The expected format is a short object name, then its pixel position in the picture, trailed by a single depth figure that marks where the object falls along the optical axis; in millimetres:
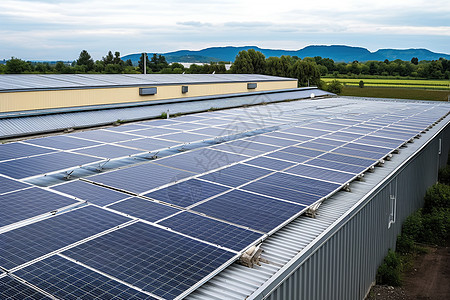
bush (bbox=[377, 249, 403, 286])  18312
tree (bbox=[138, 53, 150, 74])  160312
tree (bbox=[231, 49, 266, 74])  117625
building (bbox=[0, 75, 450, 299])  9117
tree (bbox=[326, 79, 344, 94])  105750
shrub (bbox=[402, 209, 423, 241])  22547
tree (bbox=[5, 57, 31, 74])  114438
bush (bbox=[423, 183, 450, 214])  26375
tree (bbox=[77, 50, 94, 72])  162000
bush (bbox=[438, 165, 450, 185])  34469
